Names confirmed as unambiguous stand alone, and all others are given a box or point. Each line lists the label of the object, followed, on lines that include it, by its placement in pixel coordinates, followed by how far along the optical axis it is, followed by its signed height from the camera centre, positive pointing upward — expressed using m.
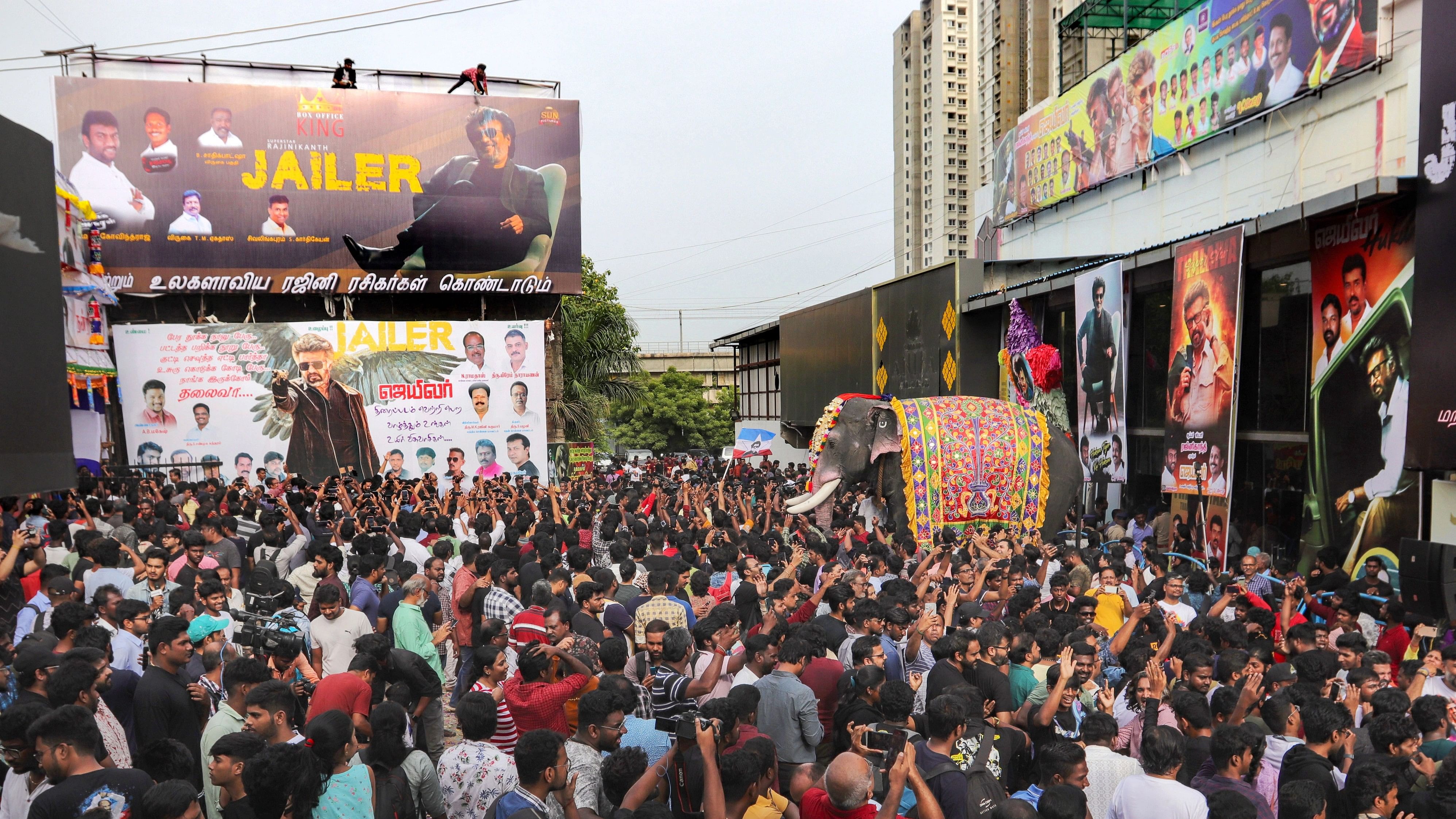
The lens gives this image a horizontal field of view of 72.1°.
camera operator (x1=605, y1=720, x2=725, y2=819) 3.71 -1.58
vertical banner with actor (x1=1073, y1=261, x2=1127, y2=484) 13.57 -0.20
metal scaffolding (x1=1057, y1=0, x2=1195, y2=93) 24.45 +8.74
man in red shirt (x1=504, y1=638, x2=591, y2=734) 4.79 -1.57
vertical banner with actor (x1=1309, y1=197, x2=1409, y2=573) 10.04 -0.24
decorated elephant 11.93 -1.17
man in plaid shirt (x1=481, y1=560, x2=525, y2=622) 6.52 -1.54
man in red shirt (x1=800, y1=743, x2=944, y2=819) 3.42 -1.47
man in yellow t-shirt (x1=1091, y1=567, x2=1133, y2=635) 6.85 -1.70
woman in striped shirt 4.92 -1.56
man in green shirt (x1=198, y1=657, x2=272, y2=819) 4.29 -1.45
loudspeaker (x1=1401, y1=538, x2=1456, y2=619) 7.75 -1.76
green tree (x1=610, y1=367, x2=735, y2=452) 48.25 -2.53
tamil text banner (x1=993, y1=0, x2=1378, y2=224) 13.88 +4.76
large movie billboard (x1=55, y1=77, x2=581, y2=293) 22.67 +4.41
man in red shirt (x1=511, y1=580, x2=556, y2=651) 5.61 -1.45
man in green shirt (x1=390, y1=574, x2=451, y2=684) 5.98 -1.52
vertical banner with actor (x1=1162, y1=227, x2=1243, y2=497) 11.26 -0.06
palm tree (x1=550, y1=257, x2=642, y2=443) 33.53 +0.64
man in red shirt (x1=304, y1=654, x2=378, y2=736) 4.64 -1.51
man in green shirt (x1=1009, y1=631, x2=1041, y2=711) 5.13 -1.58
